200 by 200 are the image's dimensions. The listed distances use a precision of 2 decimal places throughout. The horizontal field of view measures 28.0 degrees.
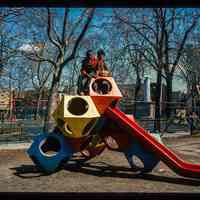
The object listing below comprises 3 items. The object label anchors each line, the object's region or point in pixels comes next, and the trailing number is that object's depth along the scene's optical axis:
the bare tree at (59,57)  16.17
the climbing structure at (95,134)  8.77
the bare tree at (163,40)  24.16
